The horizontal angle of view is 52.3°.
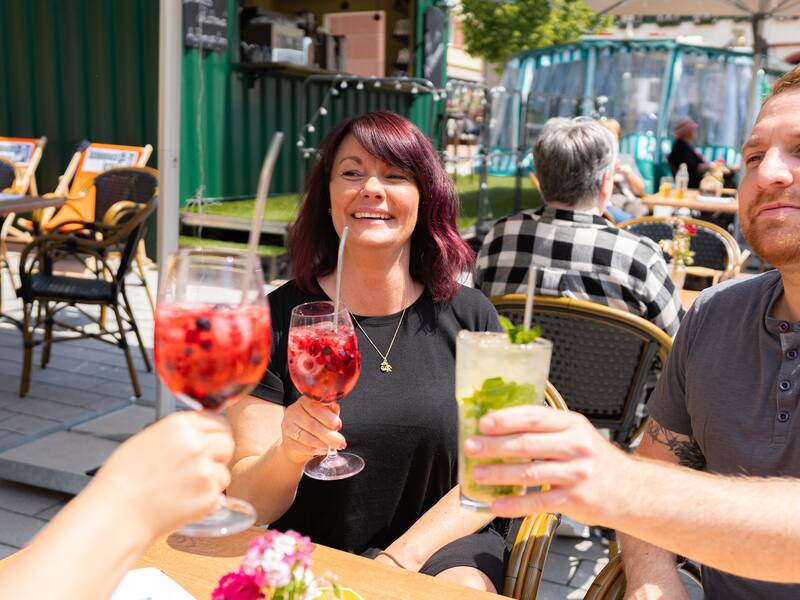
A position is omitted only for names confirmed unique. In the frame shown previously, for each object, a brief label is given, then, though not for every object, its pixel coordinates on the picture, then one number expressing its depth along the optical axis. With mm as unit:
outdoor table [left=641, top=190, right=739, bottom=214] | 6577
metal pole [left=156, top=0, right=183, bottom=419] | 2758
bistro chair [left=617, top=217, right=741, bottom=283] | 4438
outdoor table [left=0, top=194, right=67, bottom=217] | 3869
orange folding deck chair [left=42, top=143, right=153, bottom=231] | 7426
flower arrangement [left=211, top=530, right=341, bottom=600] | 933
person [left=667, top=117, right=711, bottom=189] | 9477
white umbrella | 6492
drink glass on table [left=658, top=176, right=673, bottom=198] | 7219
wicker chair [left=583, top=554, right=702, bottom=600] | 1529
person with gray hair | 2617
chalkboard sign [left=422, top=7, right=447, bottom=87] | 10727
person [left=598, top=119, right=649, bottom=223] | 6750
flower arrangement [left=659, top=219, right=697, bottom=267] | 3475
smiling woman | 1673
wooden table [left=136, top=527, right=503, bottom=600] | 1187
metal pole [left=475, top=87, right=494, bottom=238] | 9445
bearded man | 1477
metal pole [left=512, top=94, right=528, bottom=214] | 10463
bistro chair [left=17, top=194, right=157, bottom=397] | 4070
